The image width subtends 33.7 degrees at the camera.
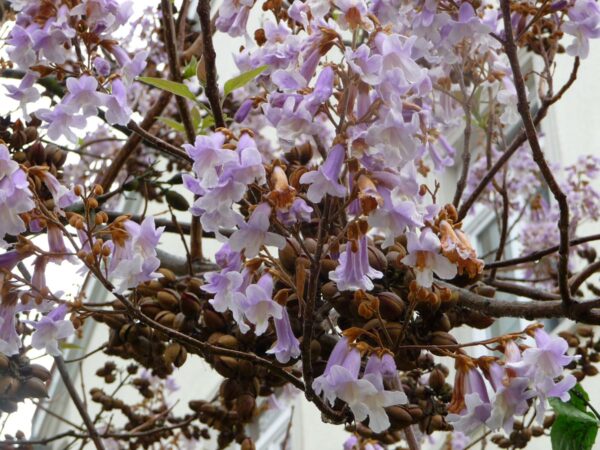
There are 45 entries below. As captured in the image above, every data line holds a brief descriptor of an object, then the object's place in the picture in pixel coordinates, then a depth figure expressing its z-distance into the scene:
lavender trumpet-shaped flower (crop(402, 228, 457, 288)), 1.81
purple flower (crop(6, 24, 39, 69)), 2.31
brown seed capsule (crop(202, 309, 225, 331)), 2.41
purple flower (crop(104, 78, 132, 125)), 2.20
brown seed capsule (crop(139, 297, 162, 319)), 2.63
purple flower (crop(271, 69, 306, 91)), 1.84
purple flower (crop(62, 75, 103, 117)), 2.15
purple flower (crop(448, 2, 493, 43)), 2.31
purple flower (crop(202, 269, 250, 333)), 1.89
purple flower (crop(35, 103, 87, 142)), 2.21
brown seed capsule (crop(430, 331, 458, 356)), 2.13
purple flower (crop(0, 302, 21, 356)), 2.08
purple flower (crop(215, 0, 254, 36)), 2.44
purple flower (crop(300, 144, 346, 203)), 1.69
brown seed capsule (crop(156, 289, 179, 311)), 2.59
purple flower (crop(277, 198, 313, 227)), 1.80
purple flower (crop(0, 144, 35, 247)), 1.82
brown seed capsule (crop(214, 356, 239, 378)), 2.36
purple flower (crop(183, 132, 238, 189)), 1.71
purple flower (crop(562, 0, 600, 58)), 2.45
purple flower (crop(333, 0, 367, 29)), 1.90
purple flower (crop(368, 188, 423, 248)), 1.71
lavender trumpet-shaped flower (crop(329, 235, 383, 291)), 1.88
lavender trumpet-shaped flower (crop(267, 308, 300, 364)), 1.97
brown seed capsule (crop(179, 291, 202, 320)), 2.51
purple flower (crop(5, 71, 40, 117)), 2.39
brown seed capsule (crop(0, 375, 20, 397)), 2.46
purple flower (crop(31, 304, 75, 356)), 2.10
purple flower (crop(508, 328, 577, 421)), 1.80
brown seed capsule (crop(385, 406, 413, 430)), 2.21
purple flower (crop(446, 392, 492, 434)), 1.82
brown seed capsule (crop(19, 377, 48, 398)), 2.52
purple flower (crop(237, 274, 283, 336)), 1.86
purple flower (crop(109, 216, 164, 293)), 1.94
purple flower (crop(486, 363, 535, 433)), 1.80
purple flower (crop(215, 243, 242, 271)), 1.95
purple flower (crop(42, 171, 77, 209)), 2.13
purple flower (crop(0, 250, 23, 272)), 2.02
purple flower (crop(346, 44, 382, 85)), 1.70
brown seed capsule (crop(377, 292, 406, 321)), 2.12
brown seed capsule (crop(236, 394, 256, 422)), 2.54
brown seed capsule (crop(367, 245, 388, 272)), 2.16
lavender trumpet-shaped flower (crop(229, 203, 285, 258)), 1.74
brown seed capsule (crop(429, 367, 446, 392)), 2.58
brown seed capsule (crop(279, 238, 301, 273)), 2.02
